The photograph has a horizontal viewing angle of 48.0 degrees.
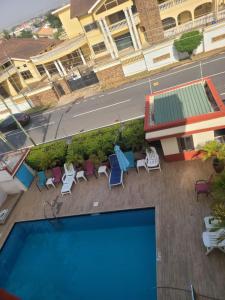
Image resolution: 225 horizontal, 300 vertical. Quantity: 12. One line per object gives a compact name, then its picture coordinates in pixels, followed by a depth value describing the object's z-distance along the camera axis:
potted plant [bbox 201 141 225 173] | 12.96
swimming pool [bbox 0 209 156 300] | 11.80
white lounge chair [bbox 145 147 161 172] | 15.15
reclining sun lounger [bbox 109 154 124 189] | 15.43
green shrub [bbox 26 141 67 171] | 18.25
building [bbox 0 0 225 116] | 30.67
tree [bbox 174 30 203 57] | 28.02
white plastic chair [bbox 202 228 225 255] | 9.88
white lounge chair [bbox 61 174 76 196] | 16.56
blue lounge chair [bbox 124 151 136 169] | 15.94
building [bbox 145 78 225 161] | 13.34
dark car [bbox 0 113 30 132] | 30.81
